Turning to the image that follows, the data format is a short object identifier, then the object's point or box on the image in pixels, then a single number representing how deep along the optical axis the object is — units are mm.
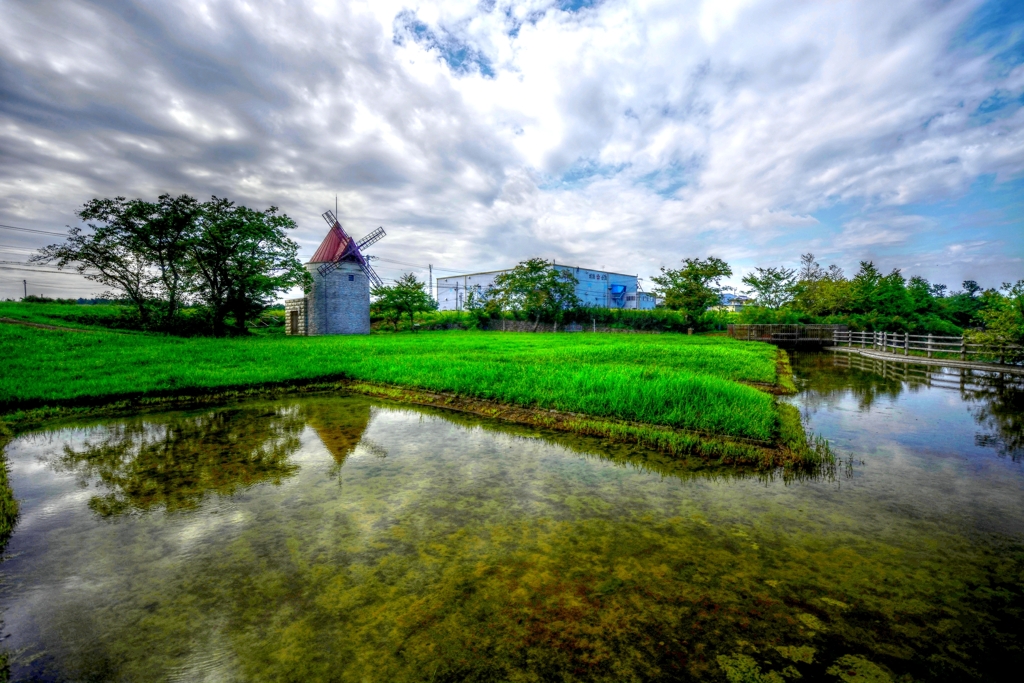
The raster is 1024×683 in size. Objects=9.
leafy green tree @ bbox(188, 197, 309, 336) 23344
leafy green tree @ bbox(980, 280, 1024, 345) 12906
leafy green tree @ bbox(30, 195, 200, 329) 21172
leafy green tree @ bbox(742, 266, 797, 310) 39156
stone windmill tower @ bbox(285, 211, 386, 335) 29016
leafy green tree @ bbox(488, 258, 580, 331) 32500
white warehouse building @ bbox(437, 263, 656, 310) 46812
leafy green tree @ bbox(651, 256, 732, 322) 33812
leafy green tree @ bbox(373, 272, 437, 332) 32594
